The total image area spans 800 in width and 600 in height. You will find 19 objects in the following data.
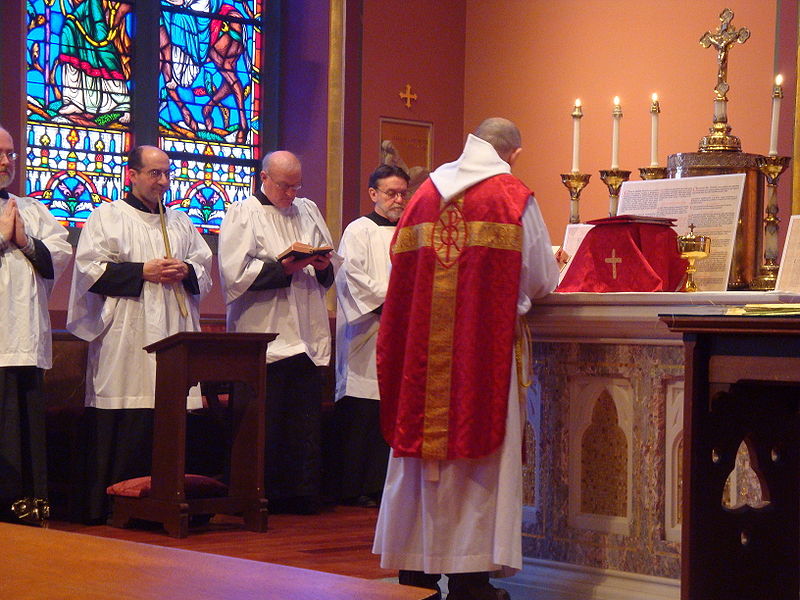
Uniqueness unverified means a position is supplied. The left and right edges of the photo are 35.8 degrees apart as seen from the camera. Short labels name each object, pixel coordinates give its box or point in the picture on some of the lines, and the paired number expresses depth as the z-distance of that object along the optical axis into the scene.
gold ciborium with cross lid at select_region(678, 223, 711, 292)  4.31
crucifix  4.94
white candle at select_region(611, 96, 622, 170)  4.91
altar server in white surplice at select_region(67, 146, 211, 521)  6.14
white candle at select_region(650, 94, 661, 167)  4.91
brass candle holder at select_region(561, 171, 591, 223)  4.95
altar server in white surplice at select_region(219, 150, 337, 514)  6.55
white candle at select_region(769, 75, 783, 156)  4.75
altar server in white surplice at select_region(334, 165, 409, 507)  6.89
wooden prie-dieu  5.71
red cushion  5.87
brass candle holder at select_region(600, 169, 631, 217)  4.98
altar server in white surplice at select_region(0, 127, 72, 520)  5.67
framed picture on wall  9.27
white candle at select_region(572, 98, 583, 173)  4.95
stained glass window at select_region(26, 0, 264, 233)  8.67
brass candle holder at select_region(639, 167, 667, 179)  4.93
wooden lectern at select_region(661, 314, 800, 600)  2.96
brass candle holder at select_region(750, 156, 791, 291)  4.73
